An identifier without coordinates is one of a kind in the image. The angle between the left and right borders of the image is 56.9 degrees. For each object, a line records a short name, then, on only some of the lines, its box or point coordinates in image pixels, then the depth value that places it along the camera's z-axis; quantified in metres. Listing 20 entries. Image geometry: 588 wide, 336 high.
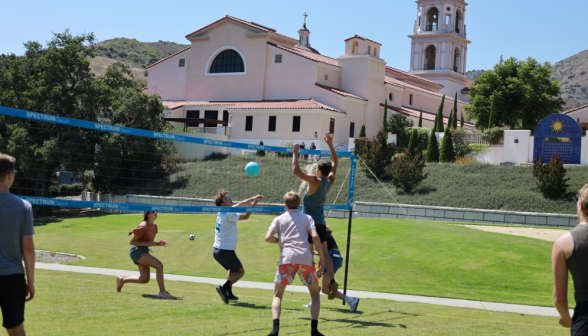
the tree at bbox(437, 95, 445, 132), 46.22
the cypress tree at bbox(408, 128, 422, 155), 38.59
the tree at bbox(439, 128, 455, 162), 35.44
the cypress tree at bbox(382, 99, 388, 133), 46.09
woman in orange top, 9.09
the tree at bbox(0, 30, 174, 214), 33.75
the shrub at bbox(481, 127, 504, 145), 34.44
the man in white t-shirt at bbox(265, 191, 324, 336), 6.63
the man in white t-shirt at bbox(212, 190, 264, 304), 8.91
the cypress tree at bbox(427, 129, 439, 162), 36.50
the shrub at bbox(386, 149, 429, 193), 29.69
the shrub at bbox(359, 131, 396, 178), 31.54
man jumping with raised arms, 7.98
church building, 48.53
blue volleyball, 10.62
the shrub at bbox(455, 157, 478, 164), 34.50
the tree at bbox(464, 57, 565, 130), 49.56
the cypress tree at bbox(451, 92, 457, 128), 46.37
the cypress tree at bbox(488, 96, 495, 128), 38.96
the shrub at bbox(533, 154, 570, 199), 25.80
